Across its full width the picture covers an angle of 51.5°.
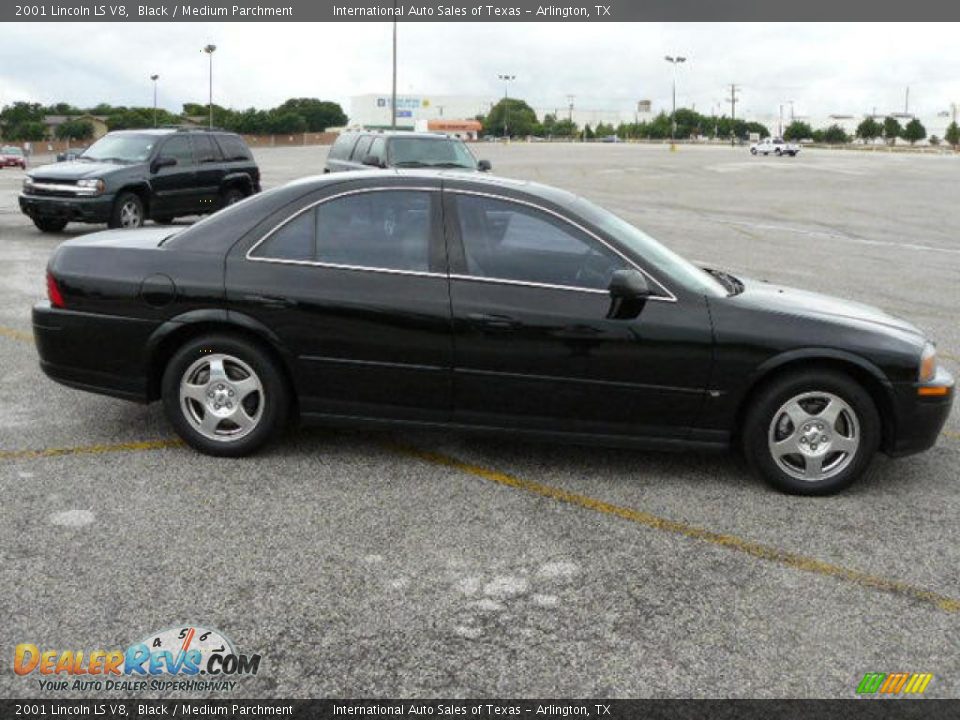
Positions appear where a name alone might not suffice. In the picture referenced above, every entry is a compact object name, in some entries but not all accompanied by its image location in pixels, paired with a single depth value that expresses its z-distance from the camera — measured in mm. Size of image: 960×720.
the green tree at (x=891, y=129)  147000
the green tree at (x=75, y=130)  111938
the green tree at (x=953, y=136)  127938
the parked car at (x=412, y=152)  16500
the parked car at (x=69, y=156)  16609
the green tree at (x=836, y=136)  154250
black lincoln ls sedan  4980
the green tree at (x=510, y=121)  173875
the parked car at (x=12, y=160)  51750
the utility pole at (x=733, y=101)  171625
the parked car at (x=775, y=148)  81188
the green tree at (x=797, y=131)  164375
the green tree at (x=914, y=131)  141138
